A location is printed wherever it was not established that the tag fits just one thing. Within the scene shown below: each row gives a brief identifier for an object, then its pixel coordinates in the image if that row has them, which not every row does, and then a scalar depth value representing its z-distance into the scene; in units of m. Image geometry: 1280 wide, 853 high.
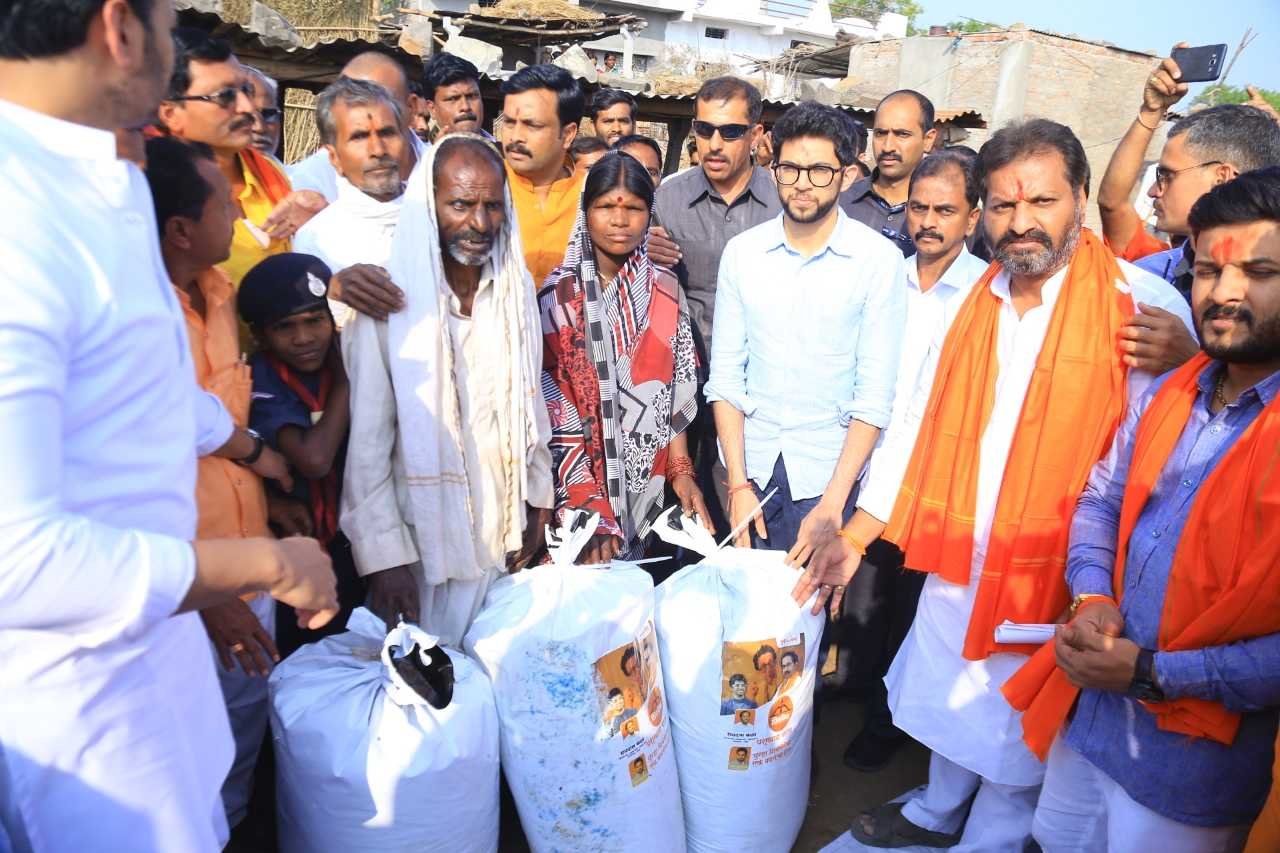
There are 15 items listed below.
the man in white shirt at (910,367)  2.90
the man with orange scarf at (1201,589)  1.61
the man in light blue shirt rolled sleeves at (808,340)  2.67
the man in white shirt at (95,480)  0.96
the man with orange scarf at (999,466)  2.20
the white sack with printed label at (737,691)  2.33
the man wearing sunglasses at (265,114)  3.03
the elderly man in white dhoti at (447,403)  2.17
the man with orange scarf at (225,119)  2.59
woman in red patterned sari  2.59
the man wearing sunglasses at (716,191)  3.59
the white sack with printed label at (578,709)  2.14
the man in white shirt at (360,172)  2.85
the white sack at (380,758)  1.99
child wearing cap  2.19
